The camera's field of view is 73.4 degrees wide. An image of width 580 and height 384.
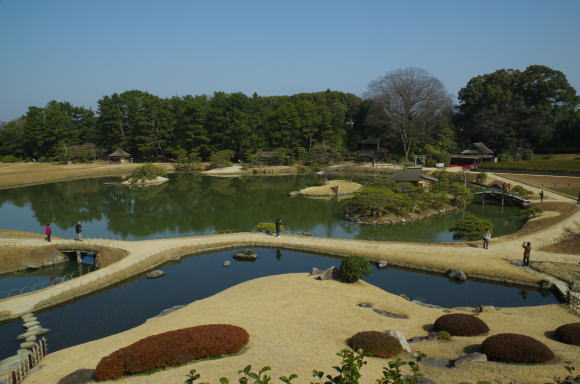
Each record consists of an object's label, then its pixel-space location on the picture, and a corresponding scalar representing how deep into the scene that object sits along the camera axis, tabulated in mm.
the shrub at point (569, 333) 9719
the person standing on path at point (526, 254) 17406
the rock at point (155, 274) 18495
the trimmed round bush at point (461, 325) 10758
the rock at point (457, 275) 17375
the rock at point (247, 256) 20938
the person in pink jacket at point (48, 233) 21969
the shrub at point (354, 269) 15461
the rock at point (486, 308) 13211
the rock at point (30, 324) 13516
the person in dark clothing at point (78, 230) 22281
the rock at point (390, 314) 12545
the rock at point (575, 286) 14906
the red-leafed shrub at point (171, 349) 8750
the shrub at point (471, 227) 21891
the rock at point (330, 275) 16047
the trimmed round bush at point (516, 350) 8594
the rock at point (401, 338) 9766
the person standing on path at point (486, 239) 20156
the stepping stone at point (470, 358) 8806
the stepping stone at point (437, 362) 8906
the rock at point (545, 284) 15898
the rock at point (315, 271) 16766
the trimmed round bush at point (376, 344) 9328
